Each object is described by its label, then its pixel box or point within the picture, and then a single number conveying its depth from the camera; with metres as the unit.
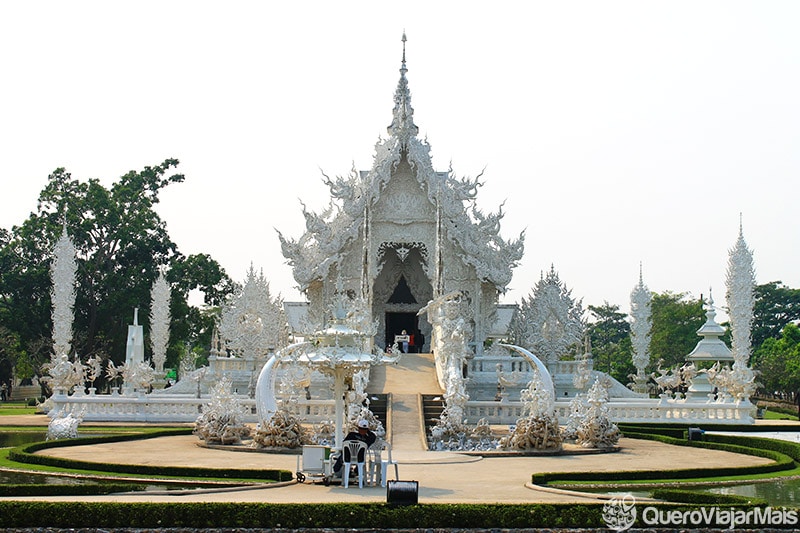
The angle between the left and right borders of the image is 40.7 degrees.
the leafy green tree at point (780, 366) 47.44
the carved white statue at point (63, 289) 34.66
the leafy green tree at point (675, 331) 59.12
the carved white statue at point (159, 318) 39.94
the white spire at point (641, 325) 39.66
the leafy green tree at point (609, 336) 63.86
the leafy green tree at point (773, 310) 62.88
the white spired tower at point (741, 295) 30.55
